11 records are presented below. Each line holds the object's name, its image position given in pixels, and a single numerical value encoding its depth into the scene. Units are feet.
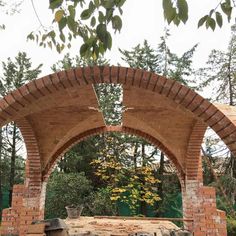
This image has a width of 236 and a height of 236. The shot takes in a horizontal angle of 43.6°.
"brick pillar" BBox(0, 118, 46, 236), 22.66
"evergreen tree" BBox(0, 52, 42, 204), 55.57
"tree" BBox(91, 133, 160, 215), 43.47
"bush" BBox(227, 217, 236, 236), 30.17
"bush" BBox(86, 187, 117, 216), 39.62
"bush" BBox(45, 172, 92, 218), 39.40
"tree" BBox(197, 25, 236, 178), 45.91
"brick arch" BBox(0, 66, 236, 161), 11.55
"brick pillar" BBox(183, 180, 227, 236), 20.86
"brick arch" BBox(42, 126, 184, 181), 25.25
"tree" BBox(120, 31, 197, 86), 50.72
